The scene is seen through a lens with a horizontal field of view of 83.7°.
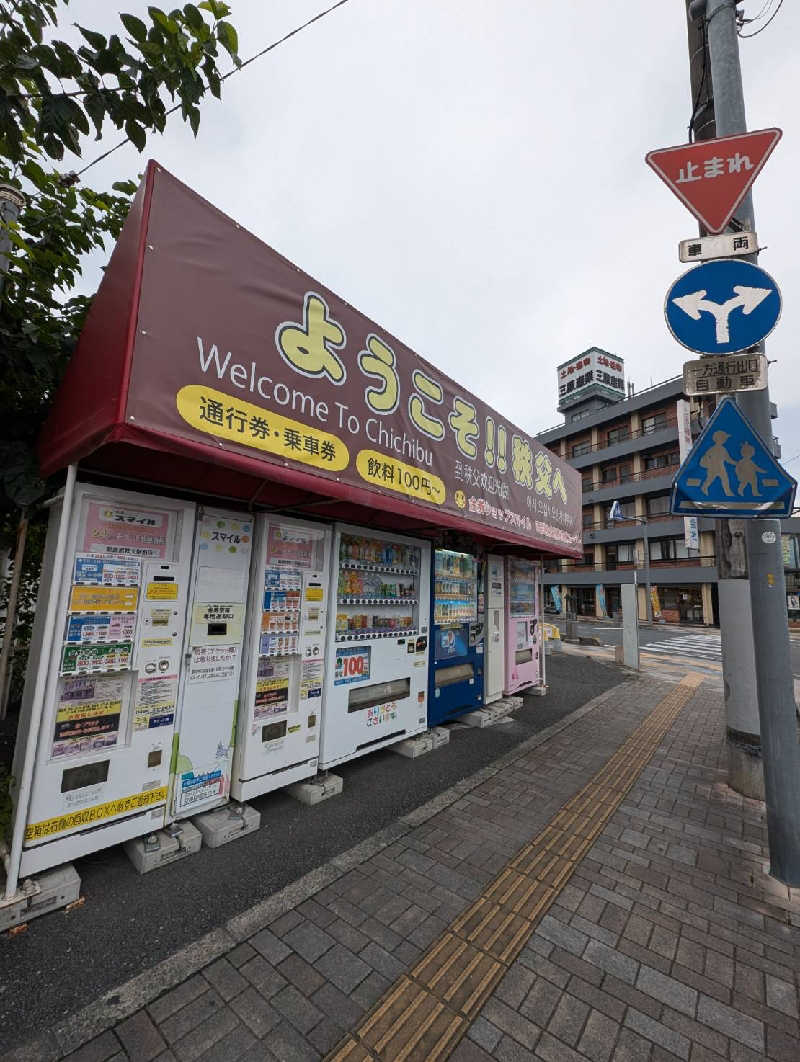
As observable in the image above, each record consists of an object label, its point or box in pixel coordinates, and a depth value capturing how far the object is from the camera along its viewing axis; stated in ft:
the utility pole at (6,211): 10.43
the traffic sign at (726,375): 10.50
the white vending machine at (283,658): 12.14
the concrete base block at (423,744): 16.61
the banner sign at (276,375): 8.42
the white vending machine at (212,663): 11.06
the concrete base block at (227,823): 10.83
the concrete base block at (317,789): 12.98
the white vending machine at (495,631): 22.12
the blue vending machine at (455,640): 18.79
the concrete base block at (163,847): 9.88
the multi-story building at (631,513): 97.45
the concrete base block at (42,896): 8.07
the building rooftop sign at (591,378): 128.88
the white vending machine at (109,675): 9.03
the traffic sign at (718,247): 10.79
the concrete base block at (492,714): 20.59
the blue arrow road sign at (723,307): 10.42
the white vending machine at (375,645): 14.42
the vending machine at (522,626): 23.93
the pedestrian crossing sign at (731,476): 10.28
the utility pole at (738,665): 14.85
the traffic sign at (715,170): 10.98
